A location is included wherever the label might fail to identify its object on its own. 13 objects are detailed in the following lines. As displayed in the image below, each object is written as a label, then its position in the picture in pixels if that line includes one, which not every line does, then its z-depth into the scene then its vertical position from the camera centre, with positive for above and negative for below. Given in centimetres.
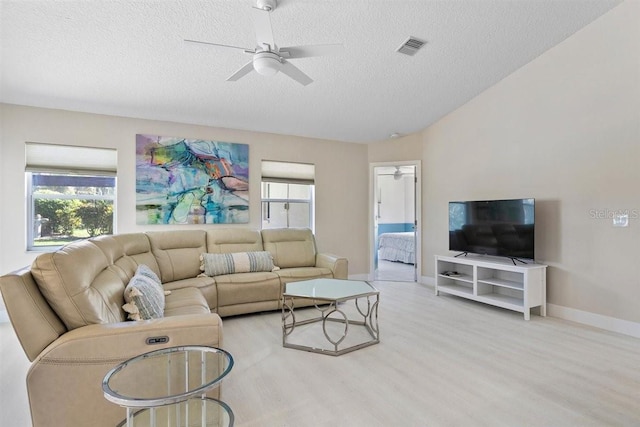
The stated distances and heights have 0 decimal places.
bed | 720 -80
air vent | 317 +169
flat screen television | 380 -19
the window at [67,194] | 381 +26
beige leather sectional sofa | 151 -60
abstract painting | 428 +46
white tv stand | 366 -89
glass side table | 135 -78
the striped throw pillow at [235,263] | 395 -62
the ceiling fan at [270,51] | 216 +115
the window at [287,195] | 518 +31
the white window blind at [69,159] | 378 +68
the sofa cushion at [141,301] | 213 -60
